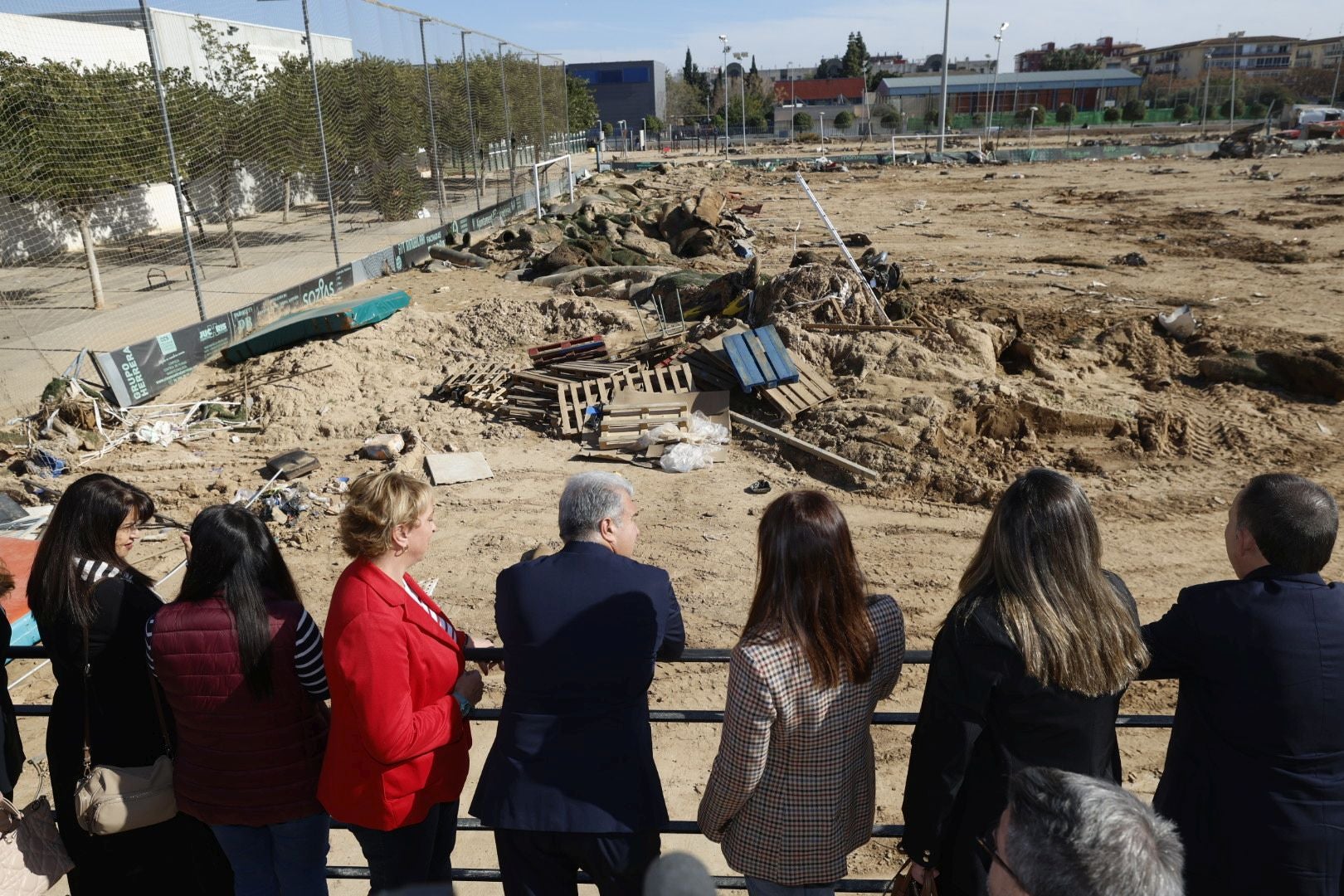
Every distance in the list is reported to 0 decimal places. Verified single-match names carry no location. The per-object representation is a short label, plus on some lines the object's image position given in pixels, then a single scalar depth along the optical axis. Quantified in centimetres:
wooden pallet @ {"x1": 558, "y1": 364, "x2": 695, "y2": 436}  1238
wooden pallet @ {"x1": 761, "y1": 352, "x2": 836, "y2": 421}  1207
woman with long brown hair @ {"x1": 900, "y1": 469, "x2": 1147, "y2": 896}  240
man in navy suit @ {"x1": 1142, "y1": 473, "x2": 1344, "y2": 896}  246
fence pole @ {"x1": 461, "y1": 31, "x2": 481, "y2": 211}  2961
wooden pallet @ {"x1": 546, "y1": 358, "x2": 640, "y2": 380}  1302
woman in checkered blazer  250
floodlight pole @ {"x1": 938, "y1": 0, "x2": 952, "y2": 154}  5381
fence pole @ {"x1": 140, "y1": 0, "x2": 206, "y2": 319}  1453
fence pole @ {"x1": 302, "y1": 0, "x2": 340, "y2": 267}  2047
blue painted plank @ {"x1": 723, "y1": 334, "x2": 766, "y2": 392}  1217
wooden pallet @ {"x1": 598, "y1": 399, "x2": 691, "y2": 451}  1177
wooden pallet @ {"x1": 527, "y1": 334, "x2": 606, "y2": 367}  1366
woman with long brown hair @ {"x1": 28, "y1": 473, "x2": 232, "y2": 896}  285
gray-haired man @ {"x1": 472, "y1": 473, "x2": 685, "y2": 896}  258
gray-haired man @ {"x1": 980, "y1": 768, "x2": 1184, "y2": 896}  166
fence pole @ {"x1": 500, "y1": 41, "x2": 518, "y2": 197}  3424
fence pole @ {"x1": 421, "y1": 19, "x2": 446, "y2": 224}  2680
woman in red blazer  260
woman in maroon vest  271
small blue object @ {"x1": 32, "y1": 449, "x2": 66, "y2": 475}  1109
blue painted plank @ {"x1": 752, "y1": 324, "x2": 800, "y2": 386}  1233
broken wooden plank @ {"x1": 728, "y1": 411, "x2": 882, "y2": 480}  1079
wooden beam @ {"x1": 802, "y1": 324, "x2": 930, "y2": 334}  1369
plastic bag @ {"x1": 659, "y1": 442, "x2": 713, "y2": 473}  1114
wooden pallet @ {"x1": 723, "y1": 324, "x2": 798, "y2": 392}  1221
